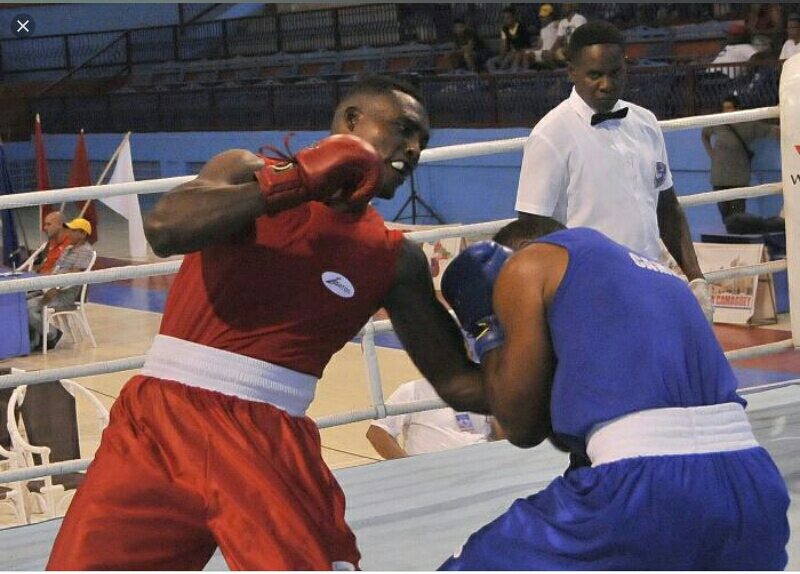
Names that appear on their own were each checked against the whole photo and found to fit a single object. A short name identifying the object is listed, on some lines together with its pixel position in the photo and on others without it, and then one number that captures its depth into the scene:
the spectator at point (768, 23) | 11.27
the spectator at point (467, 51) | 15.21
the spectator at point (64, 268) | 10.10
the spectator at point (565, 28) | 13.55
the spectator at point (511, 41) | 14.97
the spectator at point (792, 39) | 10.40
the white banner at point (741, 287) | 8.97
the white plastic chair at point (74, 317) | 10.27
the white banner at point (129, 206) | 13.33
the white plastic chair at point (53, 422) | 5.70
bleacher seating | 12.87
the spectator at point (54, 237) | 10.47
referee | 3.61
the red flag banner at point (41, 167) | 12.55
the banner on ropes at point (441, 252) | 9.98
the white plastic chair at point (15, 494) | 5.16
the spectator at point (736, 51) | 11.26
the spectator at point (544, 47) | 13.85
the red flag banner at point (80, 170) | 12.95
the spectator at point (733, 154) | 10.03
